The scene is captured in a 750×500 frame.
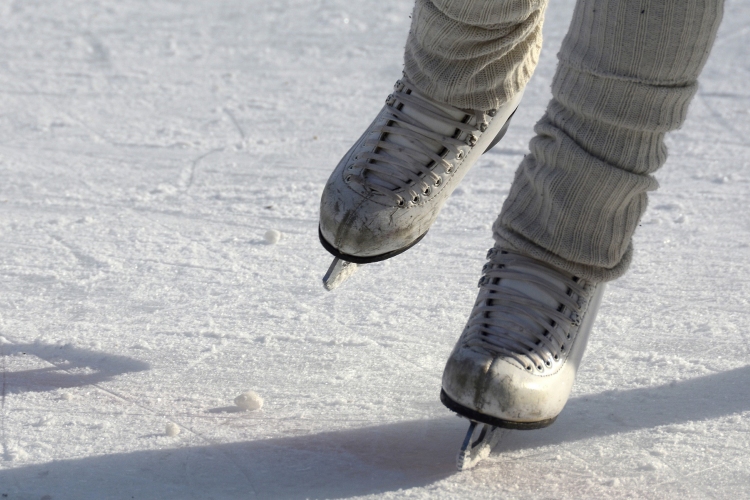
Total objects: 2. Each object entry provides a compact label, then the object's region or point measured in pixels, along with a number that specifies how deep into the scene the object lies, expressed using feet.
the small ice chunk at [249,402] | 13.44
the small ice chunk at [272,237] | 14.40
